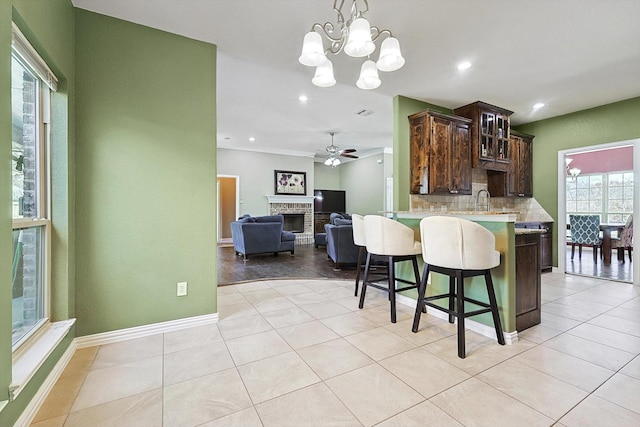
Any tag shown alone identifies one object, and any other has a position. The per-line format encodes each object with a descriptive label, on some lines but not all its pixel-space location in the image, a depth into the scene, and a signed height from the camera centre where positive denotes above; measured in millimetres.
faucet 4966 +263
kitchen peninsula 2336 -592
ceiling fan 6731 +1427
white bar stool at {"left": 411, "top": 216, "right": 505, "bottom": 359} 2123 -321
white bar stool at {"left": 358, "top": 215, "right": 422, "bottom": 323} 2762 -301
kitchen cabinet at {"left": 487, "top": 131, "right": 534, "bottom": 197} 4977 +668
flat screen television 9781 +392
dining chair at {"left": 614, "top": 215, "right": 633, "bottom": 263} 5195 -471
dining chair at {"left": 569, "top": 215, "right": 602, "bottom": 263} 5504 -361
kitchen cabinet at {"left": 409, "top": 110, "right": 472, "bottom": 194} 3998 +841
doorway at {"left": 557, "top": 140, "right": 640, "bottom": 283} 4828 +397
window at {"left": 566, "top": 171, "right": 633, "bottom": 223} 6766 +424
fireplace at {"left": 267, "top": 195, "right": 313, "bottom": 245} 8664 +39
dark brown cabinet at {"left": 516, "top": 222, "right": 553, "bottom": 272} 4844 -579
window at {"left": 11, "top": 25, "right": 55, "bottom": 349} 1673 +156
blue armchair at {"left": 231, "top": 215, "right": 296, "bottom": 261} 5809 -469
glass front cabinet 4336 +1196
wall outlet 2574 -679
